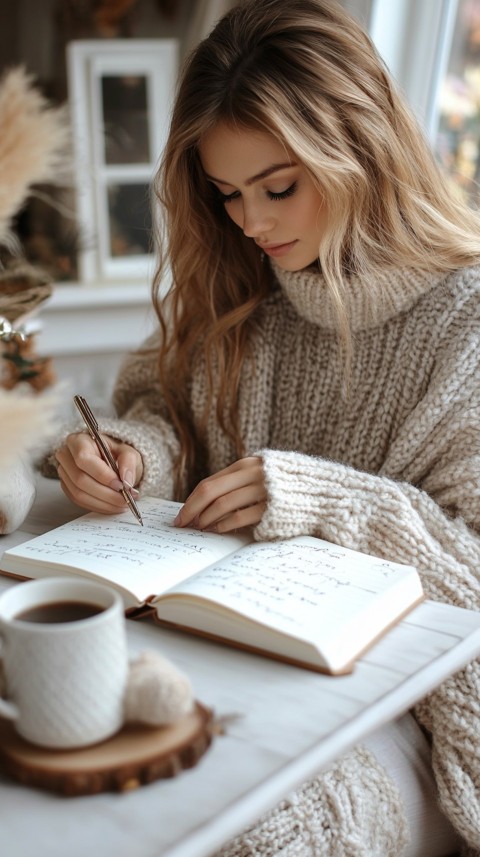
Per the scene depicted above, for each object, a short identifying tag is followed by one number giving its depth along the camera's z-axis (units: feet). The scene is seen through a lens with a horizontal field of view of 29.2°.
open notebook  2.54
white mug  2.00
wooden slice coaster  2.00
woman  3.22
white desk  1.89
